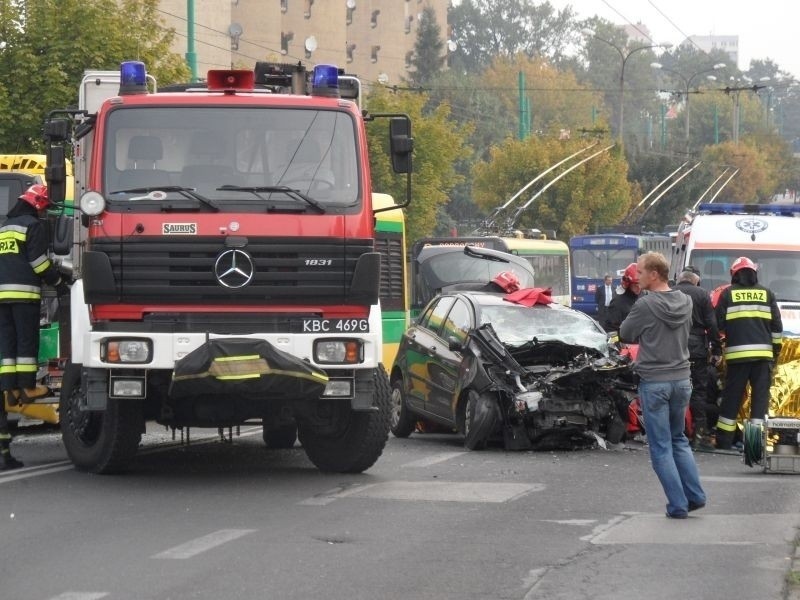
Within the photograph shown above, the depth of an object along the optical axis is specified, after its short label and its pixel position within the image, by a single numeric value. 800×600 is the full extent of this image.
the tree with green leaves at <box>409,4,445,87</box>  111.62
